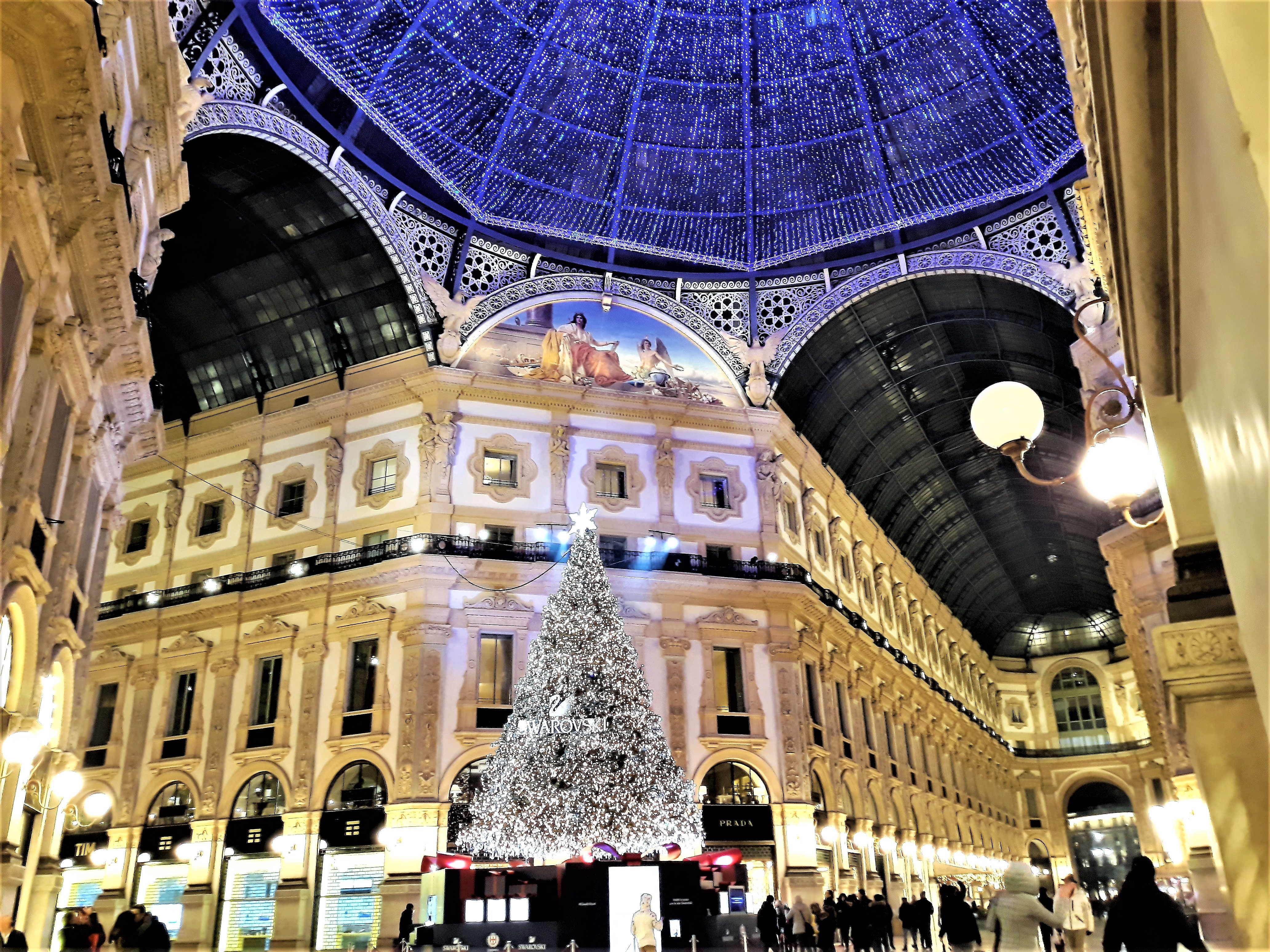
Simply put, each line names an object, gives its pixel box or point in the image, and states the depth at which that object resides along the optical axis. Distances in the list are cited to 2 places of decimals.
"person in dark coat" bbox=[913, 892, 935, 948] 23.02
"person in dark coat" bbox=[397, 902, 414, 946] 22.64
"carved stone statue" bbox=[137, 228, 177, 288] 18.58
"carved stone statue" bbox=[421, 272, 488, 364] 31.45
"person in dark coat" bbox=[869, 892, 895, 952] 19.27
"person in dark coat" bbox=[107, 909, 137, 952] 12.40
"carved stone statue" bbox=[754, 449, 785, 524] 33.41
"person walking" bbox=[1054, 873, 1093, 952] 12.56
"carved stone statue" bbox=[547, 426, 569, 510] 31.33
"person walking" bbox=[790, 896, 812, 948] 20.97
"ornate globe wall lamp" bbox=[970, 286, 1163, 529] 7.54
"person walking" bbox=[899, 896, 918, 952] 23.05
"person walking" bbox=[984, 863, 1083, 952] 8.27
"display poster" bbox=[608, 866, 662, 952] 19.69
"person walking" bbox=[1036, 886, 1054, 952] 17.64
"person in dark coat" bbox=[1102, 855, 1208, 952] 6.39
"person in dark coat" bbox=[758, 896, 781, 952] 21.08
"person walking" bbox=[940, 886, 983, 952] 11.76
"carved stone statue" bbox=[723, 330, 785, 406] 34.59
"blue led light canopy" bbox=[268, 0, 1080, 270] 29.78
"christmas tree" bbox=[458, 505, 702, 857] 20.98
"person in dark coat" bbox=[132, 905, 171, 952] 12.16
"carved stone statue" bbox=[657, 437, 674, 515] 32.31
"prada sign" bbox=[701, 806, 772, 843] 27.92
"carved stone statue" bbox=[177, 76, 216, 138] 18.00
